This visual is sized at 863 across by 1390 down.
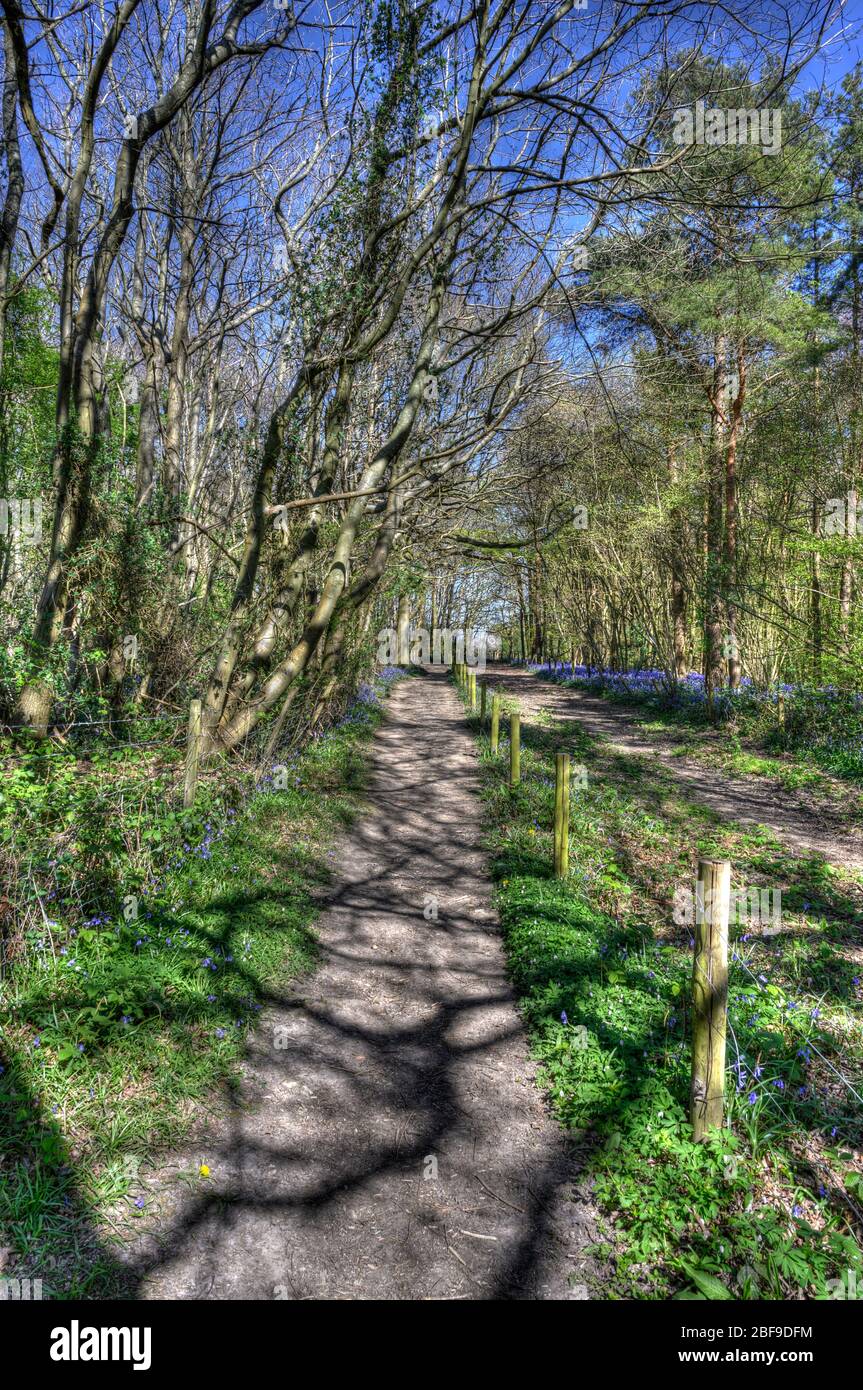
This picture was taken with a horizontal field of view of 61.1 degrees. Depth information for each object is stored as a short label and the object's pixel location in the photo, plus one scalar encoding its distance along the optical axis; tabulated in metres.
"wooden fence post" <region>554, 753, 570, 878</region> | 6.44
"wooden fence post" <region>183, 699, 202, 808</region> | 6.34
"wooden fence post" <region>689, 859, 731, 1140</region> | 3.12
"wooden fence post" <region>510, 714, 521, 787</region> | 9.73
